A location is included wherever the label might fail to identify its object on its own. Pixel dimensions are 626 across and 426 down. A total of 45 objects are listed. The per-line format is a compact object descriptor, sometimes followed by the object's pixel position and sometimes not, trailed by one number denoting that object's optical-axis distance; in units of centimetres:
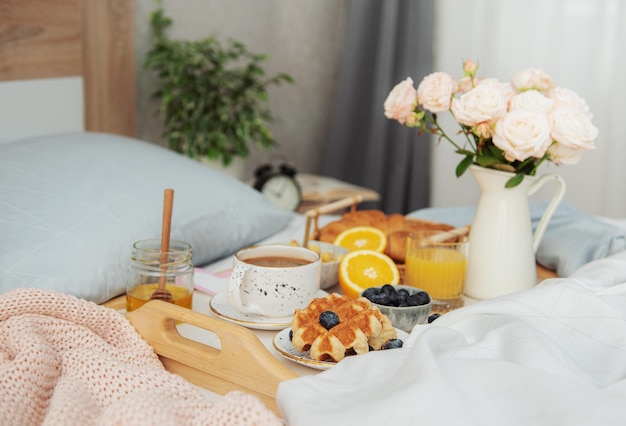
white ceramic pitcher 123
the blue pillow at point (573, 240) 137
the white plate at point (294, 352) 88
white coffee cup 101
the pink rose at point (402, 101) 122
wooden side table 240
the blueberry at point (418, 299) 104
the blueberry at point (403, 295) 104
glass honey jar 108
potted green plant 242
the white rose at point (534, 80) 122
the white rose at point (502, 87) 117
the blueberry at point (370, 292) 105
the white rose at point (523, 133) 109
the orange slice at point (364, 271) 118
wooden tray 83
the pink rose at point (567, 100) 118
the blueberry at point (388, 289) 105
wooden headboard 189
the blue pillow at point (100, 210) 116
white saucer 102
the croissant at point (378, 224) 142
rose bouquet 110
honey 107
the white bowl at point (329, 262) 123
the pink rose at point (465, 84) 124
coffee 107
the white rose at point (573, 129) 111
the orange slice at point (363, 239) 135
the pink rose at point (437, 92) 119
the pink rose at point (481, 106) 113
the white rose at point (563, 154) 117
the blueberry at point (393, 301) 104
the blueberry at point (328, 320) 92
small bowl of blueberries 103
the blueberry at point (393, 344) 90
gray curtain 290
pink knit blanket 70
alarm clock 236
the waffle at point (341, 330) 89
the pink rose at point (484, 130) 114
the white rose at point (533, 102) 113
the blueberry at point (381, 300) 104
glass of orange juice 117
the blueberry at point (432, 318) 100
